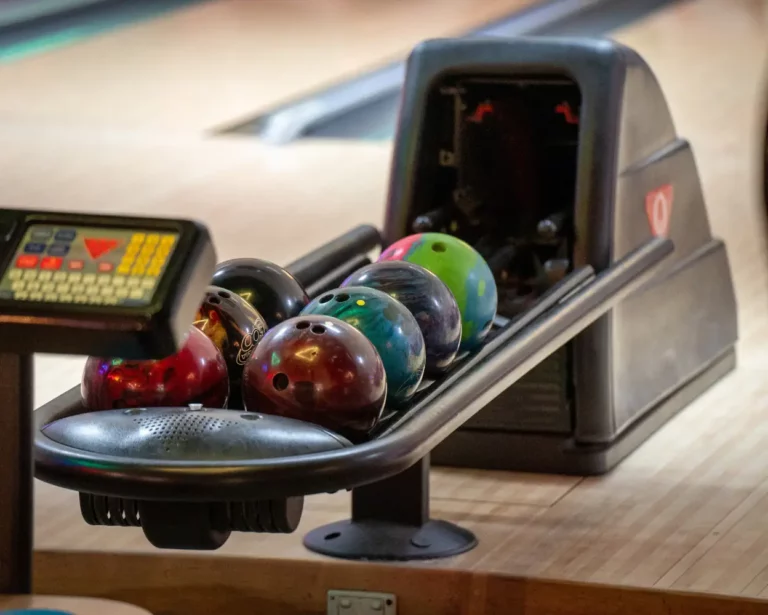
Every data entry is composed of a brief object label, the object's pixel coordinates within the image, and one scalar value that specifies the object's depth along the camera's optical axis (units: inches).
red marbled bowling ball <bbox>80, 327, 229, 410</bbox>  178.7
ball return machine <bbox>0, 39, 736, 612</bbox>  150.9
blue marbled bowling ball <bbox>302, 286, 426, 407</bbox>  182.6
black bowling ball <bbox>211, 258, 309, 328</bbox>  193.7
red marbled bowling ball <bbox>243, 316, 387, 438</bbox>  176.7
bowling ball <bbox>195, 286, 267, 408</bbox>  186.0
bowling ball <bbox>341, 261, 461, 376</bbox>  188.9
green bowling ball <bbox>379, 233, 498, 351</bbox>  196.1
